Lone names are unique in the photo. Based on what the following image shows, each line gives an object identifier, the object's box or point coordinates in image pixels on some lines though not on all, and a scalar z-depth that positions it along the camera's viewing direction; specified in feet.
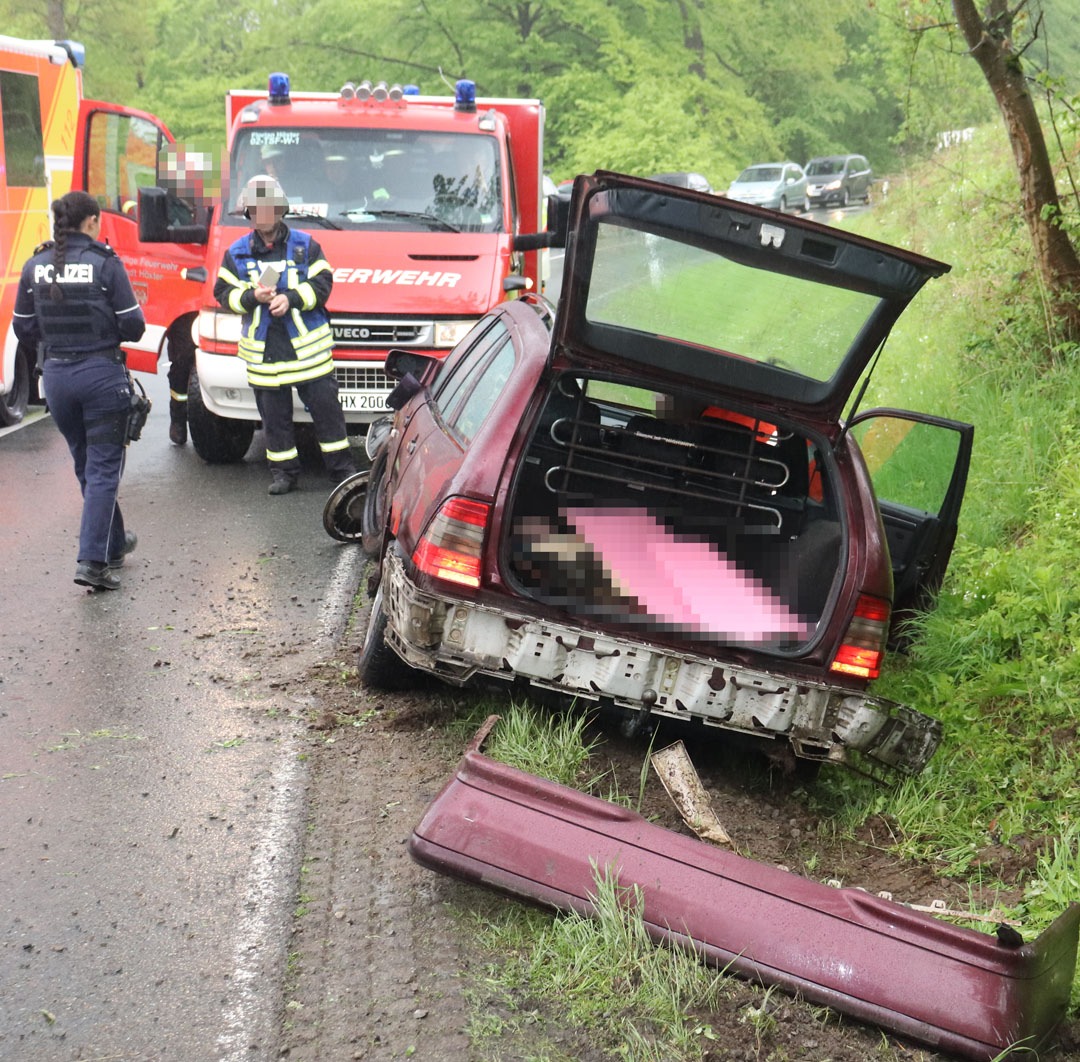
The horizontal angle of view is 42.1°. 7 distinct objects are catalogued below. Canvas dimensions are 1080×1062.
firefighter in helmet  28.48
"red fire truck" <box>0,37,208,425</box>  35.53
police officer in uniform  22.49
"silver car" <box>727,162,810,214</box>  121.90
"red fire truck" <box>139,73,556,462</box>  30.99
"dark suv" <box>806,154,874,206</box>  132.87
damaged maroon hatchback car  14.30
